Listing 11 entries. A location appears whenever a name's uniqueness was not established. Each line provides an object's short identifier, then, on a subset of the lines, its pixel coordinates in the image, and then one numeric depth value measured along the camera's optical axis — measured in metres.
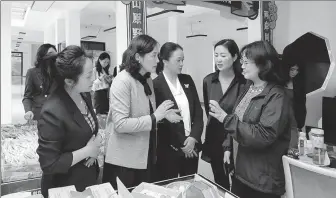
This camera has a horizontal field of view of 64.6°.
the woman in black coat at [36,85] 1.32
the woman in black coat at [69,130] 1.11
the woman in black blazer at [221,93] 1.92
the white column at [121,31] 2.18
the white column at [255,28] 3.26
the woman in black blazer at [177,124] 1.86
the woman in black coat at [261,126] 1.34
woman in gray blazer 1.46
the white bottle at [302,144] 1.85
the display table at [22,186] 1.62
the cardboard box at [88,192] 0.98
